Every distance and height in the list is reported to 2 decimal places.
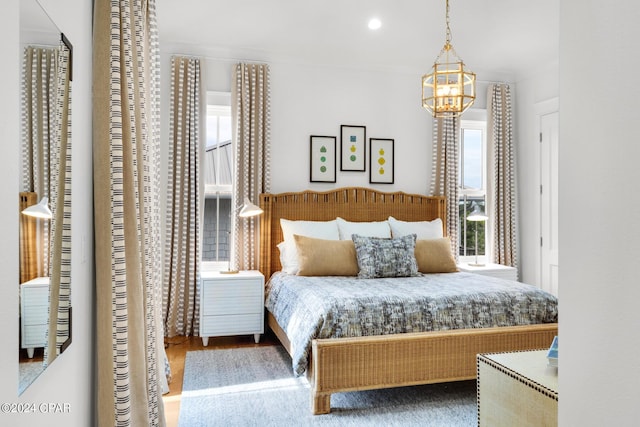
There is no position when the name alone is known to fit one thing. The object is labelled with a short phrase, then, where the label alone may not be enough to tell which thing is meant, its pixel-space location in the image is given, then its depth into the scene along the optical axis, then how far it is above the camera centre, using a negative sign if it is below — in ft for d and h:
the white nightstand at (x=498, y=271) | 15.99 -2.04
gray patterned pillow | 12.82 -1.27
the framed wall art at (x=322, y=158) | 15.98 +1.87
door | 16.30 +0.46
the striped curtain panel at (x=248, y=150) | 15.08 +2.03
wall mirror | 3.56 +0.16
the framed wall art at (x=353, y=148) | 16.28 +2.27
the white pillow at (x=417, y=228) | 15.28 -0.54
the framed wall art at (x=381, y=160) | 16.57 +1.86
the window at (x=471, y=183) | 17.87 +1.13
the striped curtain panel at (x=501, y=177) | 17.48 +1.33
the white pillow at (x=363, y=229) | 14.76 -0.54
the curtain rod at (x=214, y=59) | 14.93 +5.05
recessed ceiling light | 13.96 +5.74
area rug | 8.57 -3.86
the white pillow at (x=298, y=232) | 14.14 -0.63
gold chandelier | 9.36 +2.42
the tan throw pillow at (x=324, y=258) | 13.08 -1.30
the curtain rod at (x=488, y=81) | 17.74 +5.00
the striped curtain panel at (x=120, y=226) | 6.14 -0.20
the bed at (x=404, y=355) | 8.86 -2.86
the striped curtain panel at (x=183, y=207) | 14.42 +0.16
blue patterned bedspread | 9.26 -2.04
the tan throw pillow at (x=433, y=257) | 13.88 -1.36
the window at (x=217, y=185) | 15.33 +0.90
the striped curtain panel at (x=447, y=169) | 17.06 +1.59
